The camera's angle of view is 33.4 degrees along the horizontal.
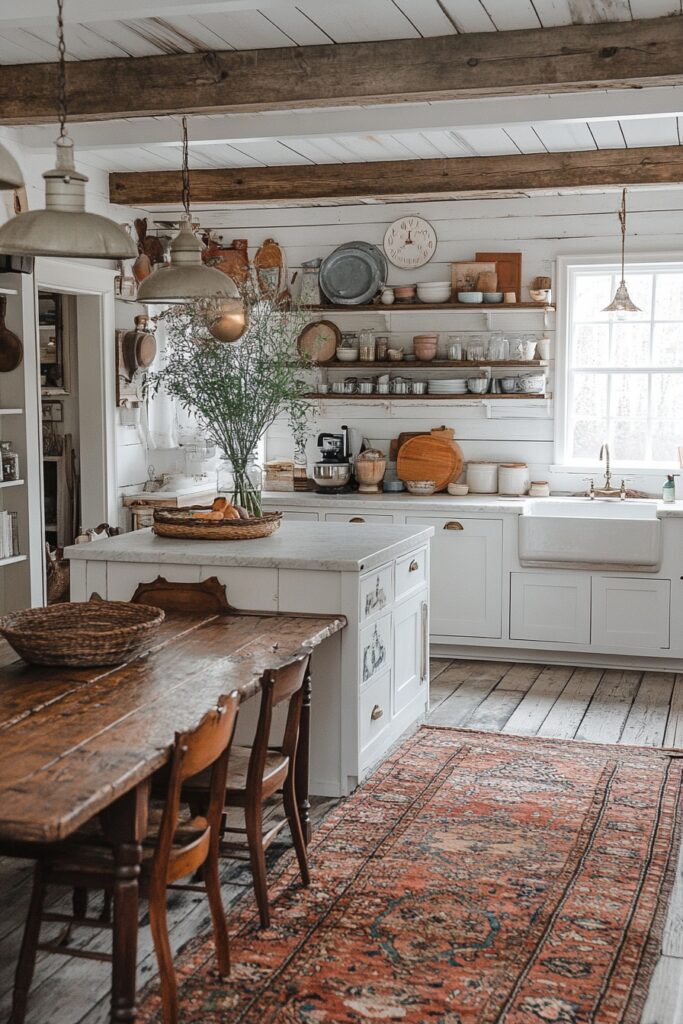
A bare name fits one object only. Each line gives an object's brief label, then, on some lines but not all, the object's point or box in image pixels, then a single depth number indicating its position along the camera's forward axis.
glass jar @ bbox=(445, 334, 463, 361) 6.83
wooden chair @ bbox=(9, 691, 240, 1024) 2.41
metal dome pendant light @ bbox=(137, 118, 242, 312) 3.69
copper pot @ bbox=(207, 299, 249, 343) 5.93
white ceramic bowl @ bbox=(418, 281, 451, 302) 6.80
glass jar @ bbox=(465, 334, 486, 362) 6.78
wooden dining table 2.08
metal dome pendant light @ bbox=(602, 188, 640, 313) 6.08
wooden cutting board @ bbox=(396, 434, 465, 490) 6.96
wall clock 6.93
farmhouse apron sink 6.00
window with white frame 6.70
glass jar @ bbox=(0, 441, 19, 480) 5.37
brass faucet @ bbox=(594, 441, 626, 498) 6.61
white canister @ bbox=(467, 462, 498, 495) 6.87
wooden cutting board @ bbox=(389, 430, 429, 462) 7.09
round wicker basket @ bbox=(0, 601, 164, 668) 2.96
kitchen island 3.98
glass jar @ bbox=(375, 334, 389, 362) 7.02
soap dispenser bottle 6.35
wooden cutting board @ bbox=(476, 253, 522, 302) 6.80
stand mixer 6.97
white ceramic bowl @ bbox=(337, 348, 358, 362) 7.03
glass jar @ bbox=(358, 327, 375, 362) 7.02
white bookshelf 5.42
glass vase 4.91
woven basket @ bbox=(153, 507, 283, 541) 4.39
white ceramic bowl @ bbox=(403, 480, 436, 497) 6.82
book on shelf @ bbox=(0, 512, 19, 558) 5.39
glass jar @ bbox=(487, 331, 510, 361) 6.74
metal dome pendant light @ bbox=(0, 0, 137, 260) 2.51
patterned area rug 2.70
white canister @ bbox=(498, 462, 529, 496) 6.78
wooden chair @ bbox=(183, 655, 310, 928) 2.93
